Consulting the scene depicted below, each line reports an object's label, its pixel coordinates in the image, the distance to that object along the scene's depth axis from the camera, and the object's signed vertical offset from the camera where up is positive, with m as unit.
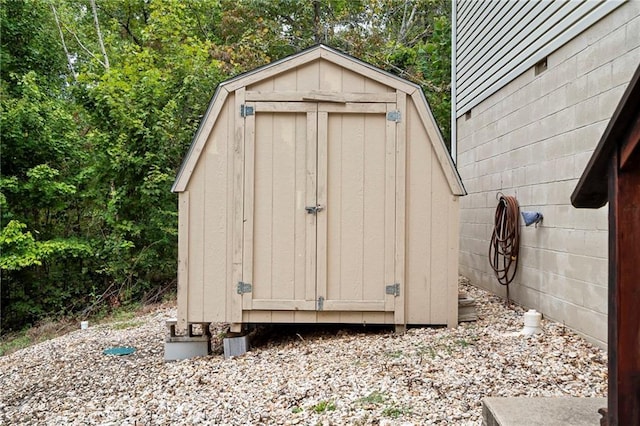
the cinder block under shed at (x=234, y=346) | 4.42 -1.15
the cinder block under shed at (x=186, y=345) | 4.52 -1.17
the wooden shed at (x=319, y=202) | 4.39 +0.08
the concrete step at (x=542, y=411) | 1.82 -0.74
